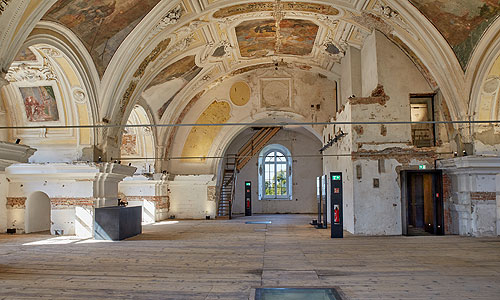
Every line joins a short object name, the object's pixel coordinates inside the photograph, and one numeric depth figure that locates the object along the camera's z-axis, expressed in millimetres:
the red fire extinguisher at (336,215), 12156
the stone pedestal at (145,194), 19406
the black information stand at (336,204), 11969
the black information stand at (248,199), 22625
